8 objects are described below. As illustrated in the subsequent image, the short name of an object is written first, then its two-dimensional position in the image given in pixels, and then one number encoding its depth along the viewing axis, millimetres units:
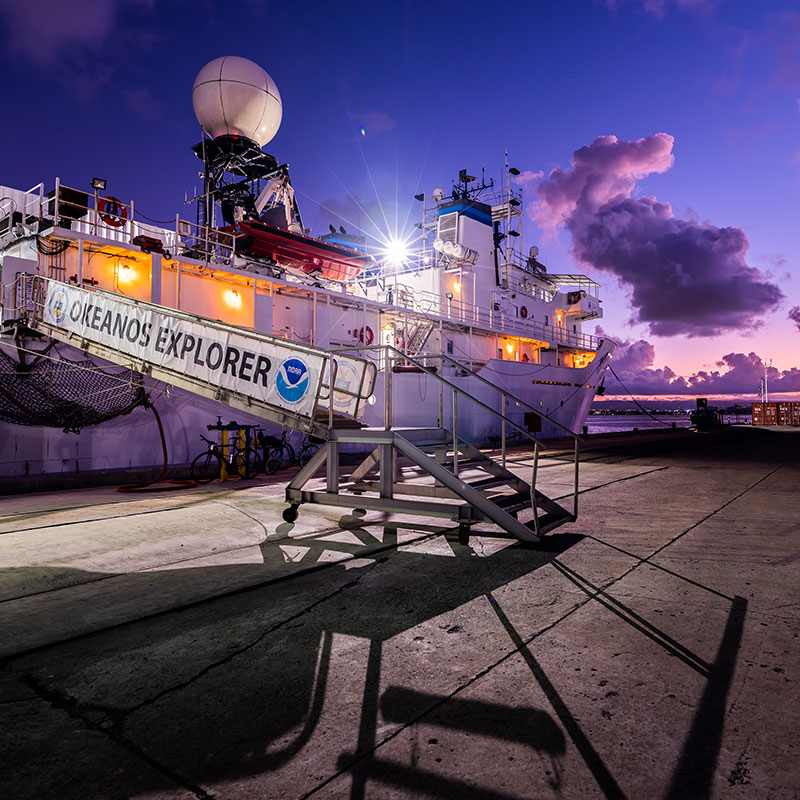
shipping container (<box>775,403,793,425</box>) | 47562
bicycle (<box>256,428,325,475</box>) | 13305
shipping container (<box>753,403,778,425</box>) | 48688
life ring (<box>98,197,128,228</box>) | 13542
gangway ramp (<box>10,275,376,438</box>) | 7141
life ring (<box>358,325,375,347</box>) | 20359
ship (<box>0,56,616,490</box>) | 10625
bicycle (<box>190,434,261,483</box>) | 12367
